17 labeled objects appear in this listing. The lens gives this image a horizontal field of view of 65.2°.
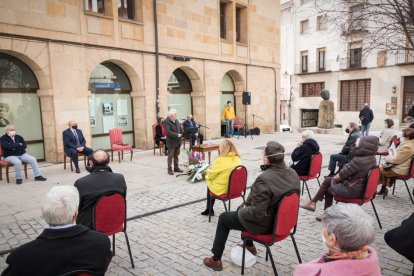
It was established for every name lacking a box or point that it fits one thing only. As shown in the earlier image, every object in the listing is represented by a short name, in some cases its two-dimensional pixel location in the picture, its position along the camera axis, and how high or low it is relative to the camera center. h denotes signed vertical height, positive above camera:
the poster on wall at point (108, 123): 11.94 -0.45
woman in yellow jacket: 4.69 -0.87
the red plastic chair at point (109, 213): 3.29 -1.07
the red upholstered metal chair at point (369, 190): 4.39 -1.18
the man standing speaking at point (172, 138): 8.41 -0.75
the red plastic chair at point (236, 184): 4.62 -1.11
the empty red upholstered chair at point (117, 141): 10.20 -1.01
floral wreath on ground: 7.54 -1.41
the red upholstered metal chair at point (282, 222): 3.12 -1.15
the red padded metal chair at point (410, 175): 5.60 -1.25
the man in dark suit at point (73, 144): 8.85 -0.89
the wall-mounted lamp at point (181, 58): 13.22 +2.10
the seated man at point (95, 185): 3.38 -0.80
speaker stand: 16.74 -1.03
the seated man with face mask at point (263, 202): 3.15 -0.94
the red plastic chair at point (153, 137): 11.57 -1.02
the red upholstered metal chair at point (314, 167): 5.73 -1.10
